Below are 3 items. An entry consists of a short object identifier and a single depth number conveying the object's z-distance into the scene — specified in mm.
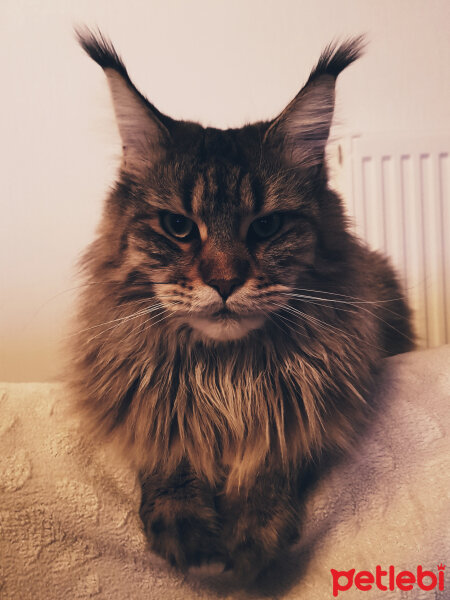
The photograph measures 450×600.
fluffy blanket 393
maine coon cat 419
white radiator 767
